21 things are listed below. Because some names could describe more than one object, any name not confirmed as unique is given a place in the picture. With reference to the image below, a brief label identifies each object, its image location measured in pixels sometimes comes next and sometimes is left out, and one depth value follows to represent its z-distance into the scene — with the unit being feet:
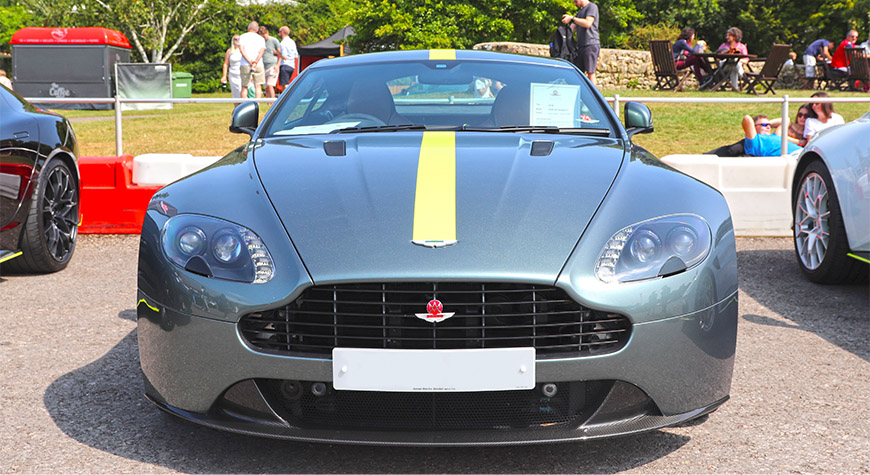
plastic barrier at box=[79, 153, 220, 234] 23.94
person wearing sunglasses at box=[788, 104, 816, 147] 32.32
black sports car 17.22
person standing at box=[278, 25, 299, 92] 55.42
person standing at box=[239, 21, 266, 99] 47.88
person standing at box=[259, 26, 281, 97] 53.21
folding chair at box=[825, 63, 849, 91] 68.03
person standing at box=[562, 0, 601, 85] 42.04
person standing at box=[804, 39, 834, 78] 71.31
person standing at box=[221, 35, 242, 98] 49.44
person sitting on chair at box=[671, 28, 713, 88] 64.28
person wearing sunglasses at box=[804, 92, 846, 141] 31.30
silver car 16.10
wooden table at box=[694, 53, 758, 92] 60.23
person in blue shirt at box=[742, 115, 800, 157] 29.37
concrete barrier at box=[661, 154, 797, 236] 23.88
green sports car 8.41
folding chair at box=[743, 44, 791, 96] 60.34
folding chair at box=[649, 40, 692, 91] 64.23
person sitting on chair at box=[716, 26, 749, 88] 62.85
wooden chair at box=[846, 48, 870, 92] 64.44
